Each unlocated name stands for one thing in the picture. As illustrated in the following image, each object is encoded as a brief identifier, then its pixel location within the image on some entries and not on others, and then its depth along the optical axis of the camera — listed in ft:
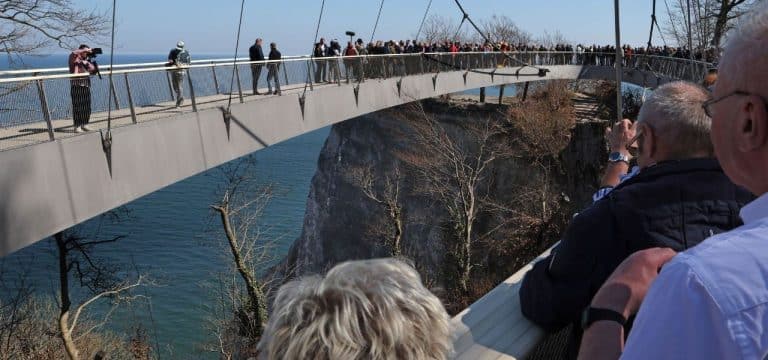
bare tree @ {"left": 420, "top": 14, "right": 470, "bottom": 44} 170.81
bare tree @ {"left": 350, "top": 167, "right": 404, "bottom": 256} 89.76
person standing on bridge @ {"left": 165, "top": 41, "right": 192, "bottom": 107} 33.27
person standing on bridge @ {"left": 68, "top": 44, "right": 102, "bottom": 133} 26.35
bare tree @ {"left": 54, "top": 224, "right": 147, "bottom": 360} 44.32
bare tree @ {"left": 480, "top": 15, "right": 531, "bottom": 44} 163.65
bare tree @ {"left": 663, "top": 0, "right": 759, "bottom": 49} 56.49
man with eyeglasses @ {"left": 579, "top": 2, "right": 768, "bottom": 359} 3.07
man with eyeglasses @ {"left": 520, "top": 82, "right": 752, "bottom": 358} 6.44
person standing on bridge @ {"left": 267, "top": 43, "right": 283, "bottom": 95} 41.45
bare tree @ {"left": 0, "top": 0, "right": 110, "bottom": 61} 43.73
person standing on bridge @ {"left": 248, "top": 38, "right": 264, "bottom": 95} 47.29
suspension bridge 8.09
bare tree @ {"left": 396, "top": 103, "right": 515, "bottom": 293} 80.59
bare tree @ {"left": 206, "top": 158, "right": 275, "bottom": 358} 53.67
